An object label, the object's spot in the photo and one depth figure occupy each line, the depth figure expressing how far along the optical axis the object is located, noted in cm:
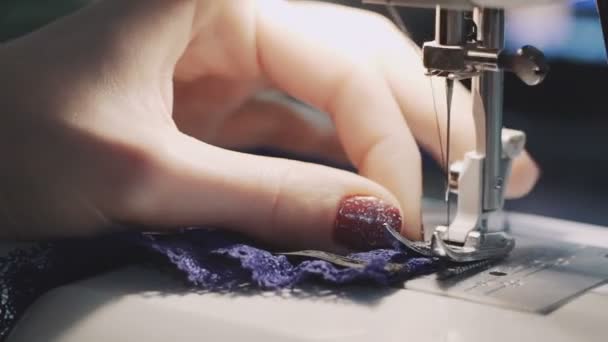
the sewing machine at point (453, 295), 34
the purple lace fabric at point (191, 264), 36
